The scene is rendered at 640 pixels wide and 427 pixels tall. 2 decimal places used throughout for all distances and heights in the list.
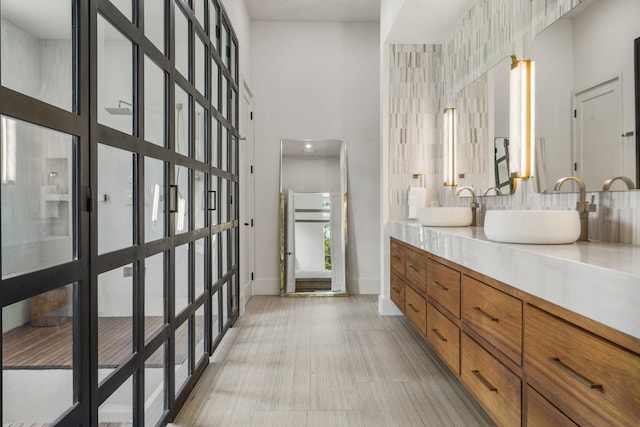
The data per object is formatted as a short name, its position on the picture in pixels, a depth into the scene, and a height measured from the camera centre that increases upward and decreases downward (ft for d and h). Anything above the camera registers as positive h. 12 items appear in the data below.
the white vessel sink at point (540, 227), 4.85 -0.23
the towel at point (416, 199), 11.71 +0.22
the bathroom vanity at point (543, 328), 2.95 -1.16
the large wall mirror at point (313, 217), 14.57 -0.36
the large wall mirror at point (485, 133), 8.29 +1.65
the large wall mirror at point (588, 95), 5.04 +1.55
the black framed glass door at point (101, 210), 2.84 -0.03
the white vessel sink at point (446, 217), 8.84 -0.21
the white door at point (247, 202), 12.29 +0.15
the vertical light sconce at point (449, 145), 11.18 +1.68
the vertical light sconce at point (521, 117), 7.35 +1.63
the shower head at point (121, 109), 4.18 +1.03
